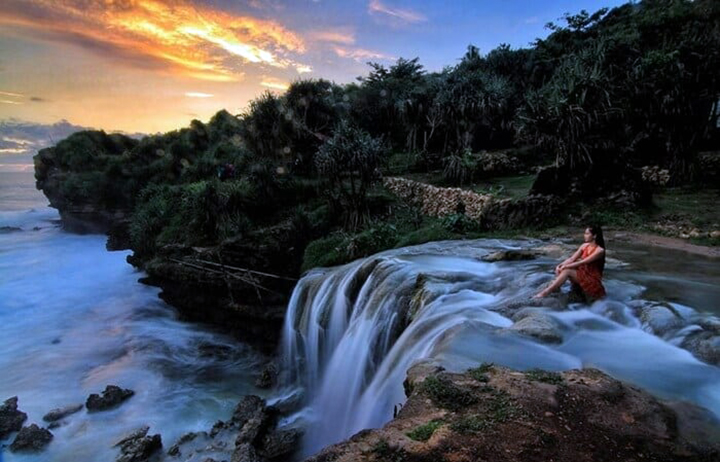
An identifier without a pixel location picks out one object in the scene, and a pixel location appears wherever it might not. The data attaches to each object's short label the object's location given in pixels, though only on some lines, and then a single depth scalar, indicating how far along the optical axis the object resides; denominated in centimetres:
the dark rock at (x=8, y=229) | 5132
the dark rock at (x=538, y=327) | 742
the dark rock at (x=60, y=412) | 1321
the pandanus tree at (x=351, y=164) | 2192
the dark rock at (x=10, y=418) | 1248
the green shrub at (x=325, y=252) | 1977
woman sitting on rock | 902
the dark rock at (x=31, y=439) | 1168
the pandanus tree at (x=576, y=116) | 1931
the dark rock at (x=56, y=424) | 1280
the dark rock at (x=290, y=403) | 1320
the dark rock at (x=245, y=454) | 1012
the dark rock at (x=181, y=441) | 1141
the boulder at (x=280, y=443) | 1083
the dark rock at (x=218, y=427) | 1217
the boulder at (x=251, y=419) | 1130
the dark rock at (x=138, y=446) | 1099
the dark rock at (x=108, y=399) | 1373
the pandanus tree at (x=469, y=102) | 2898
